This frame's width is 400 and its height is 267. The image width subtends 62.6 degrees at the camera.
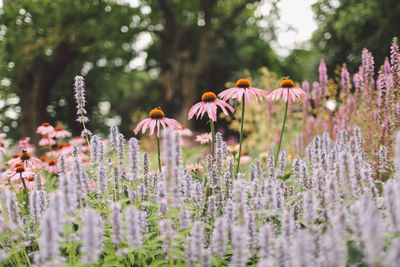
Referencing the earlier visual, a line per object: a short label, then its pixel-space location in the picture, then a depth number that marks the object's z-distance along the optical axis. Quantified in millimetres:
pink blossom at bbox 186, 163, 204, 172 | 3438
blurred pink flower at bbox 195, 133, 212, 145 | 3759
